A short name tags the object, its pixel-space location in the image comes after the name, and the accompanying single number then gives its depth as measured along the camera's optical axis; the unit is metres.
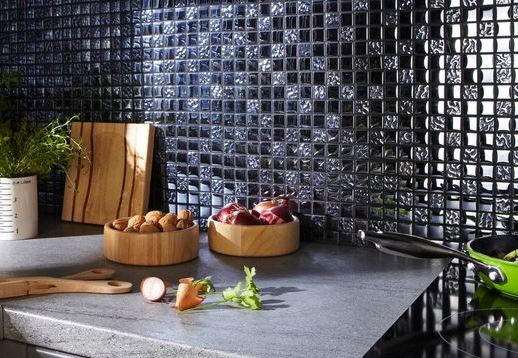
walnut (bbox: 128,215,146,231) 1.57
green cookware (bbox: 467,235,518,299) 1.28
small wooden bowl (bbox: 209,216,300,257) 1.58
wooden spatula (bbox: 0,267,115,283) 1.39
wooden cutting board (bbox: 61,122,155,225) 1.86
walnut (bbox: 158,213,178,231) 1.56
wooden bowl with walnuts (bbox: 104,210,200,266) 1.54
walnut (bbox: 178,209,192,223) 1.61
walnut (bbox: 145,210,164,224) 1.58
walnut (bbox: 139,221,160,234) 1.55
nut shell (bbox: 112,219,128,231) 1.60
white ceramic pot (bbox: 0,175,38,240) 1.75
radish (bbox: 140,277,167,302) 1.28
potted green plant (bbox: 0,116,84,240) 1.76
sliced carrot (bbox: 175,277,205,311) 1.24
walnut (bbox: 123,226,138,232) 1.57
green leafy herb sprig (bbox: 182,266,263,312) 1.25
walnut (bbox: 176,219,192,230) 1.58
